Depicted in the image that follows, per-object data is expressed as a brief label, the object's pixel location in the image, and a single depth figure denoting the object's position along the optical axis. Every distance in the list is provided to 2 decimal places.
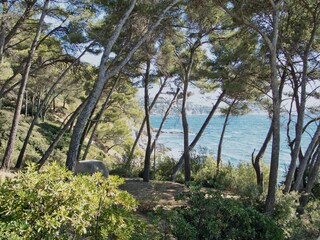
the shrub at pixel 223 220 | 3.84
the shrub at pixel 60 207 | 2.00
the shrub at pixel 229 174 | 10.11
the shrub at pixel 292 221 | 4.75
